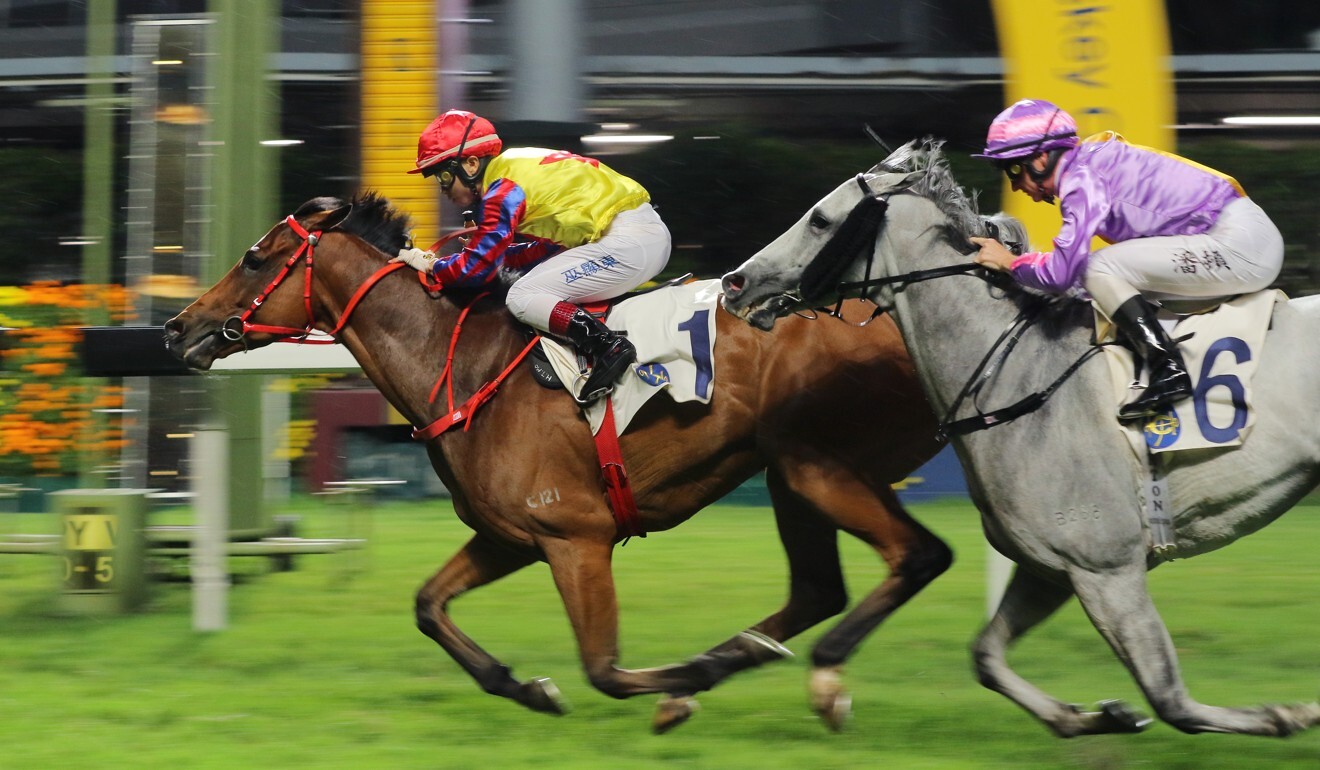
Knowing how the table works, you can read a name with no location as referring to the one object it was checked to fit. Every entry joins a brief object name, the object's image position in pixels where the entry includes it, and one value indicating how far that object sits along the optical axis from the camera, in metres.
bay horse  9.89
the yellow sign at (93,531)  14.70
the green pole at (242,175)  14.47
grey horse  8.16
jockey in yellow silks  10.11
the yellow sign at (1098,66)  11.41
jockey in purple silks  8.27
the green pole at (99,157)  16.62
